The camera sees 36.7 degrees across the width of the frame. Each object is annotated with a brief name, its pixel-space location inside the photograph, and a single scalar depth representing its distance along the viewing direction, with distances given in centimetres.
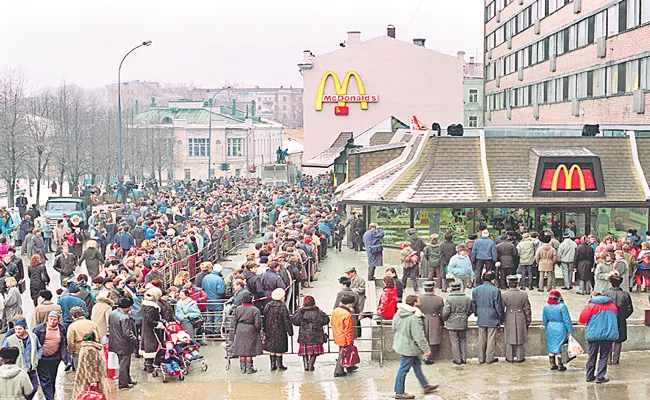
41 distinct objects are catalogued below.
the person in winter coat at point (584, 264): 2062
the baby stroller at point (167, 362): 1513
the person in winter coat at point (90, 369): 1220
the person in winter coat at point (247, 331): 1527
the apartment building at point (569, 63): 3834
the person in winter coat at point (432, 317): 1562
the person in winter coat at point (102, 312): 1528
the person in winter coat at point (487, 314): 1561
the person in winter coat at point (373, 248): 2323
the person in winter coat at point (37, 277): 1991
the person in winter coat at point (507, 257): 2062
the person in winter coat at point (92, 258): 2347
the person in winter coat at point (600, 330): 1421
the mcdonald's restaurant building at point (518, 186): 2453
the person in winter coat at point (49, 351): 1378
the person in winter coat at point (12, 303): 1711
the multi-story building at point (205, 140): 10644
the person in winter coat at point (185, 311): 1644
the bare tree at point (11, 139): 5116
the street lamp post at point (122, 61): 5147
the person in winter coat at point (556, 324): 1501
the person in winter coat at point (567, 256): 2095
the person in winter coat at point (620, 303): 1480
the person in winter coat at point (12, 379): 1134
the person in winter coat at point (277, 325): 1543
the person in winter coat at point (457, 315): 1560
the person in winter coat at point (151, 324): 1512
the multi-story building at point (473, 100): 10462
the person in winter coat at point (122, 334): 1445
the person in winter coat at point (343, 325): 1485
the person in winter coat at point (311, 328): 1526
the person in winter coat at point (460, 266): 1923
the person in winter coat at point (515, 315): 1559
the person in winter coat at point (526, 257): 2100
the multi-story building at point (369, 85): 7456
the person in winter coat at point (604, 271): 1844
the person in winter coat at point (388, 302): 1638
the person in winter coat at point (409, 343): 1370
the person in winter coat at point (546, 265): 2094
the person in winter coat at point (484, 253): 2055
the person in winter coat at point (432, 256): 2105
